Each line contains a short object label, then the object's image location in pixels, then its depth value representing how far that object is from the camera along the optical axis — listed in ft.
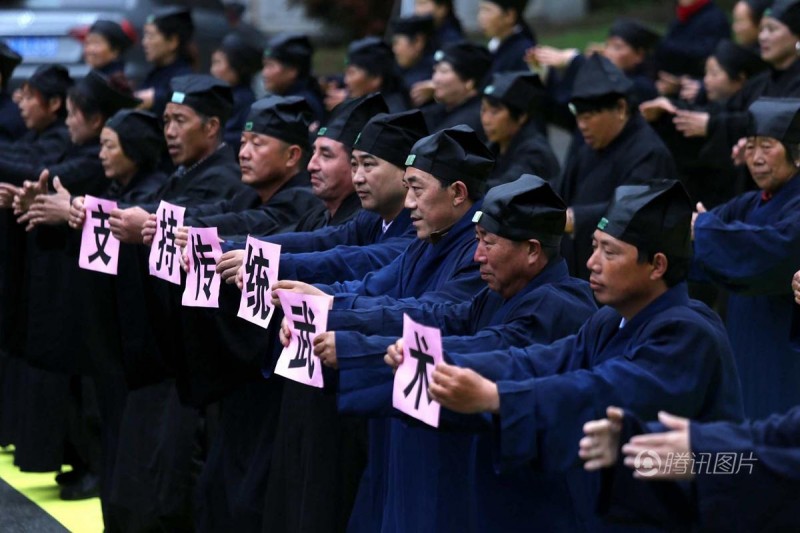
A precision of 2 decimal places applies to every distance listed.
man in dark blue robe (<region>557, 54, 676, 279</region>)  50.55
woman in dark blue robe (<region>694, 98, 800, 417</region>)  40.93
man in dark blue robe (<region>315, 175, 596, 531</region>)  30.19
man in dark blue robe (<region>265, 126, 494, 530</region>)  33.88
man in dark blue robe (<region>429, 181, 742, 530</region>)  26.55
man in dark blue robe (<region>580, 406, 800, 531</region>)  24.13
